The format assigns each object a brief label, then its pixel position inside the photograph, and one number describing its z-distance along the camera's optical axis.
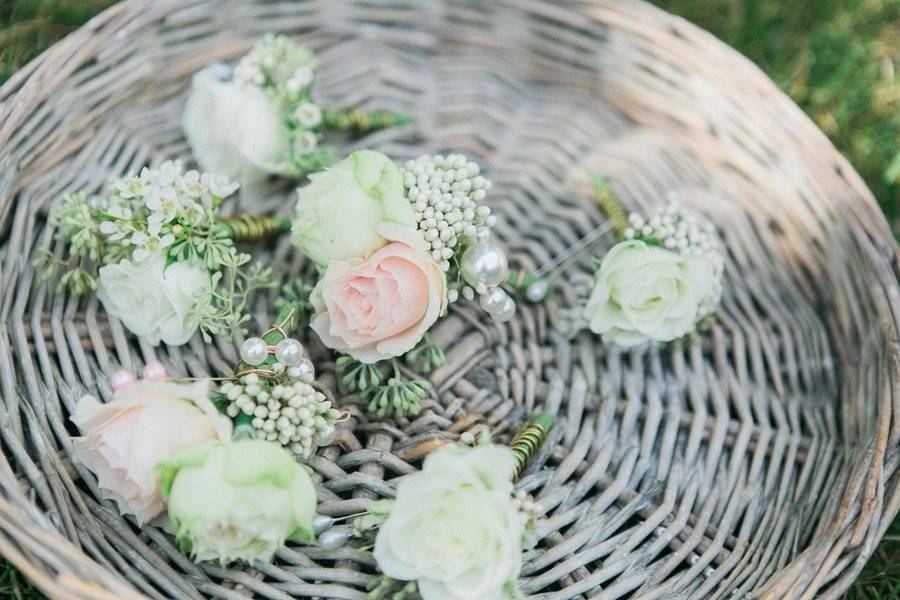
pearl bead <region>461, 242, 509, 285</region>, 0.52
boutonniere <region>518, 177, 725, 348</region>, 0.54
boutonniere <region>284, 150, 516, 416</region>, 0.49
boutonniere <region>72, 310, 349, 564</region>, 0.47
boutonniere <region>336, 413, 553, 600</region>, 0.47
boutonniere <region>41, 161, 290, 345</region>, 0.51
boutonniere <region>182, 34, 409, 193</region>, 0.56
